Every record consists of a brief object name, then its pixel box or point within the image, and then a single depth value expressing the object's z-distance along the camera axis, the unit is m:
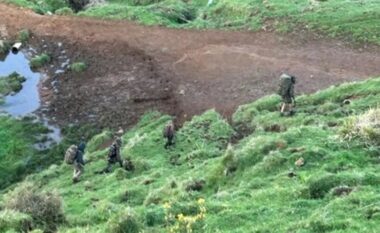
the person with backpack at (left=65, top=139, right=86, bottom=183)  25.70
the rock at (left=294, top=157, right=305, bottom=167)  20.62
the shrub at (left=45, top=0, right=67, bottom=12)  46.00
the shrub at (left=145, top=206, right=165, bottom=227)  17.80
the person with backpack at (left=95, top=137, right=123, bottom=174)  25.50
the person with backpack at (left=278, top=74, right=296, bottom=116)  26.89
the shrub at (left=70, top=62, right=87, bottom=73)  36.44
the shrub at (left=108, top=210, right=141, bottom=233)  16.86
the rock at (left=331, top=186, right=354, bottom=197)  17.62
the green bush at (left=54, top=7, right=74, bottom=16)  43.47
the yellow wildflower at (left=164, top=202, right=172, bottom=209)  17.89
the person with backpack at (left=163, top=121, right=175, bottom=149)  27.08
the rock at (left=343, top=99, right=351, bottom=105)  27.55
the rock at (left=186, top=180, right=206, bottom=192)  21.19
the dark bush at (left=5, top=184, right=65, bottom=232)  19.34
